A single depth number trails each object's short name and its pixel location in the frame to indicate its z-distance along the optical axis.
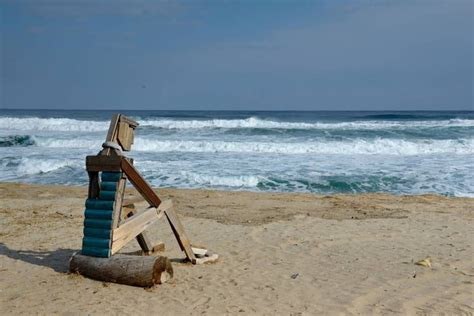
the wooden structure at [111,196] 5.00
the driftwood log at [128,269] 4.99
